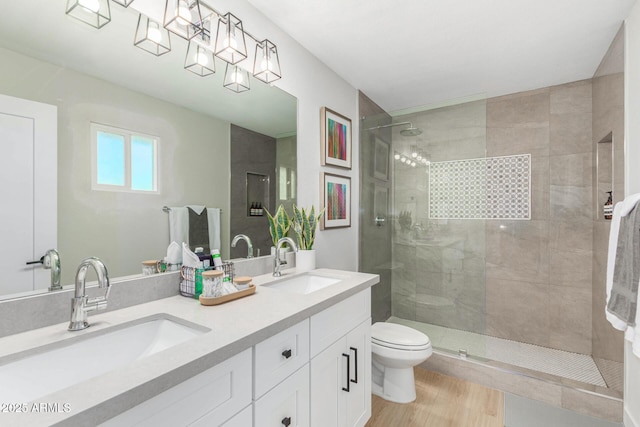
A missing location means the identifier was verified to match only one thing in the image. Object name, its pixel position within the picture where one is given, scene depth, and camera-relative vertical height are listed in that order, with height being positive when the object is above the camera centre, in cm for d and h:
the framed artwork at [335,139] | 229 +60
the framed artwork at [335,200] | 229 +10
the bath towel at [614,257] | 135 -25
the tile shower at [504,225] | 255 -11
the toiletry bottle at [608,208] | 211 +4
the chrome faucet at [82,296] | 93 -26
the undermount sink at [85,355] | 76 -43
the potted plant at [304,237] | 197 -17
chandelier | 113 +82
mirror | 98 +40
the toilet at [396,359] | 198 -98
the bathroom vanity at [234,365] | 64 -43
